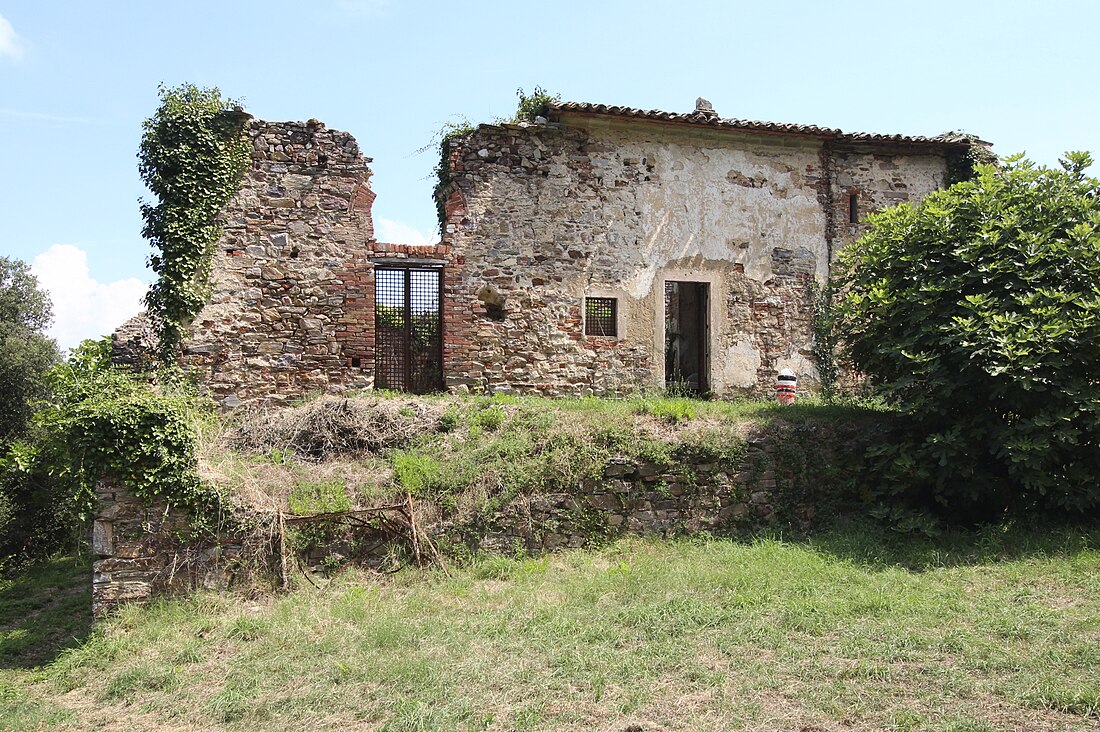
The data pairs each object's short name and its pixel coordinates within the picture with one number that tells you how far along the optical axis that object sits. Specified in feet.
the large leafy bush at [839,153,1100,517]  29.55
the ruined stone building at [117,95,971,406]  38.88
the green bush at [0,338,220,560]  27.43
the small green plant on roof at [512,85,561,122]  42.55
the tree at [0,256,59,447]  56.49
